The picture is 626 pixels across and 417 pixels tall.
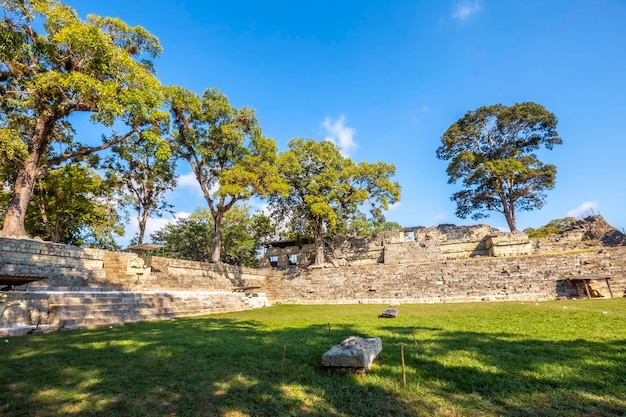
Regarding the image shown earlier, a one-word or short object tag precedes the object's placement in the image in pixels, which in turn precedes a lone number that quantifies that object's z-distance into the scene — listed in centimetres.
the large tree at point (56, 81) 1058
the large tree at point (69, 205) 1702
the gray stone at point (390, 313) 962
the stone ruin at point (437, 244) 2170
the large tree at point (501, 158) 2394
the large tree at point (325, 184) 2162
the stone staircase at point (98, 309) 698
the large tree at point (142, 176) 1673
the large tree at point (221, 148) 1772
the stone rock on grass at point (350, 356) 370
